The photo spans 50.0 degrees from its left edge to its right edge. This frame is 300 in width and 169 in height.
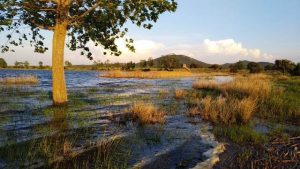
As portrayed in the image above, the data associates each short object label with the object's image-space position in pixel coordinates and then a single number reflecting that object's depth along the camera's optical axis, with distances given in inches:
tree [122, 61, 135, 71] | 4919.3
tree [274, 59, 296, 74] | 3722.9
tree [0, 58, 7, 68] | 6008.9
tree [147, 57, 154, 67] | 5885.8
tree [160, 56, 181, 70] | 5196.9
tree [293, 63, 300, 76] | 3222.9
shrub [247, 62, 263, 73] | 4401.6
